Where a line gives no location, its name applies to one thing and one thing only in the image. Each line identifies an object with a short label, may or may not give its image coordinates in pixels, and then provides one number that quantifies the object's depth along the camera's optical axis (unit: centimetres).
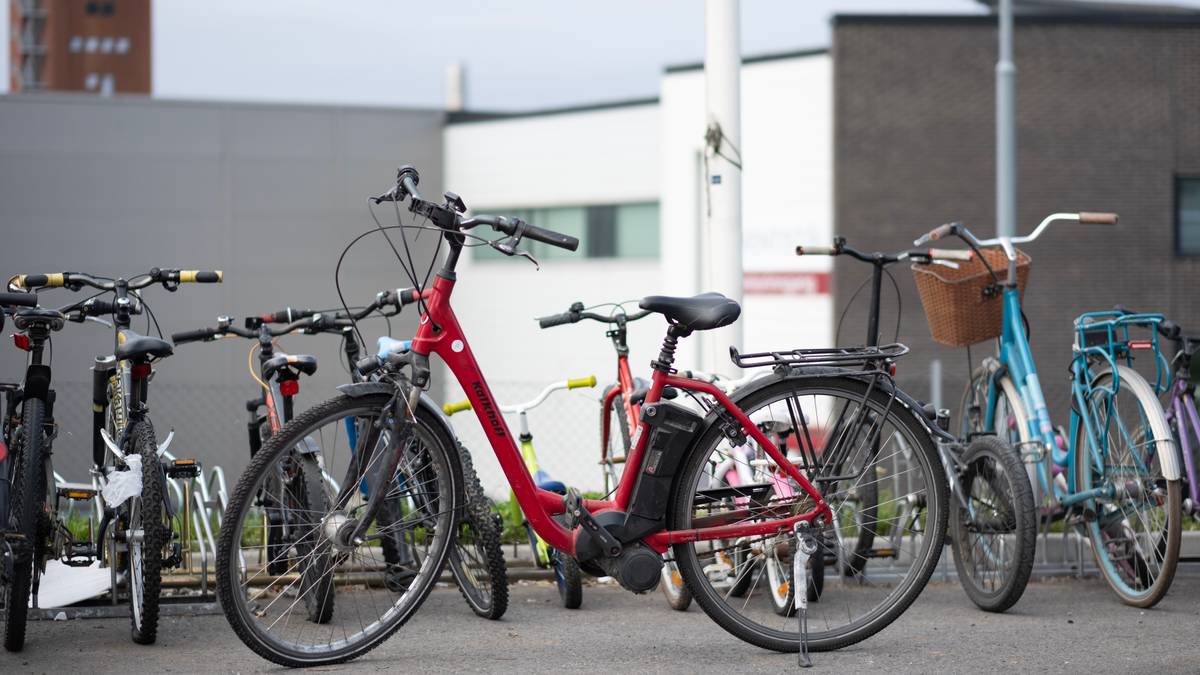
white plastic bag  459
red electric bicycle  427
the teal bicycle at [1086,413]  539
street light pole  1677
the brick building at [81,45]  8531
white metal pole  687
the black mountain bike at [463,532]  460
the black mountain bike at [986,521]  505
